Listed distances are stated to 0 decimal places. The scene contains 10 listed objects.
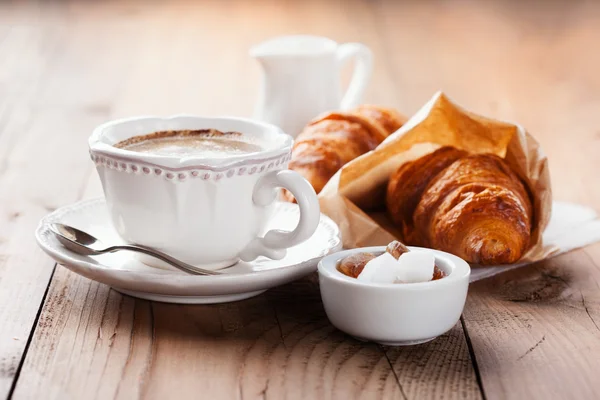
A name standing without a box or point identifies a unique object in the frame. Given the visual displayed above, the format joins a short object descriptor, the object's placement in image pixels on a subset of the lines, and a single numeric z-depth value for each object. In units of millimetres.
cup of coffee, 710
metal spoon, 724
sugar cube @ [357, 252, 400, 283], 677
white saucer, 700
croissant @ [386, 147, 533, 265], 780
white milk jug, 1014
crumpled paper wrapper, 825
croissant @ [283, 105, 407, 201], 877
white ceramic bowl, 668
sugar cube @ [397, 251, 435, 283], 679
